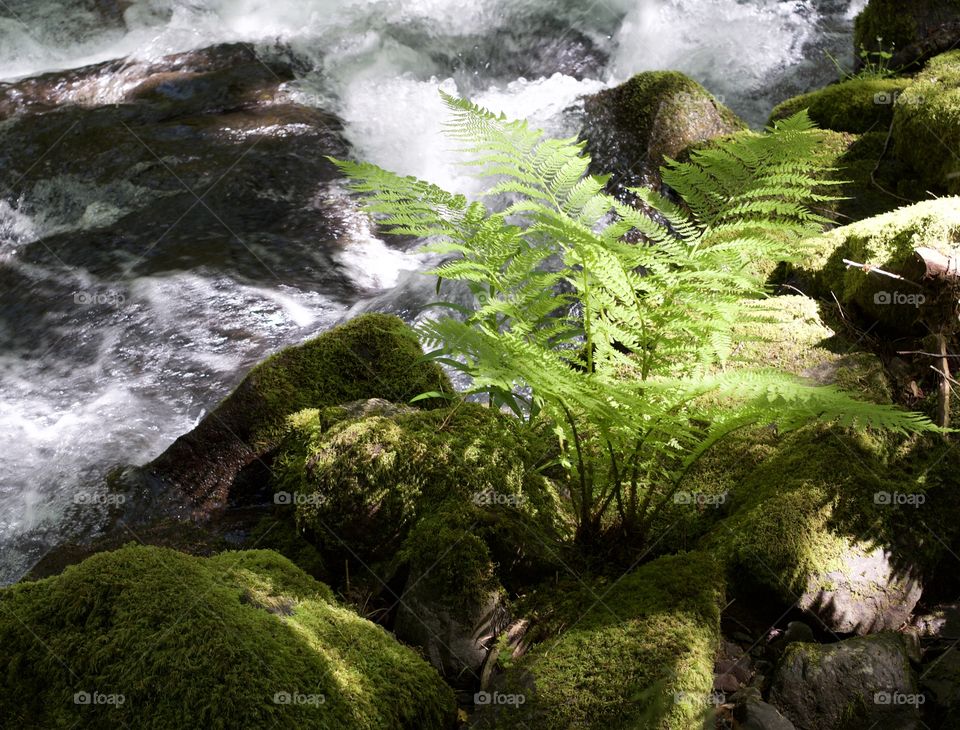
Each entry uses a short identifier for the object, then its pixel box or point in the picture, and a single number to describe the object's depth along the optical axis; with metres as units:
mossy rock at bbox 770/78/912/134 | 6.03
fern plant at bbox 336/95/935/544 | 2.32
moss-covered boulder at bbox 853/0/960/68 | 6.96
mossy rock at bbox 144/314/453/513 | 3.74
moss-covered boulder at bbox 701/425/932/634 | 2.56
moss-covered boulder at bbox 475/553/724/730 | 2.13
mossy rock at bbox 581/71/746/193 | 6.18
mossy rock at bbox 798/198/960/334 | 3.19
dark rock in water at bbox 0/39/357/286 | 6.68
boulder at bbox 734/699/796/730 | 2.17
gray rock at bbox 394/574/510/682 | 2.55
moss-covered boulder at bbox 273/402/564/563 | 2.94
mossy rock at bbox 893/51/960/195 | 4.80
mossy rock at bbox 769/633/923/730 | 2.22
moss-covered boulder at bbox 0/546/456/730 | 1.95
